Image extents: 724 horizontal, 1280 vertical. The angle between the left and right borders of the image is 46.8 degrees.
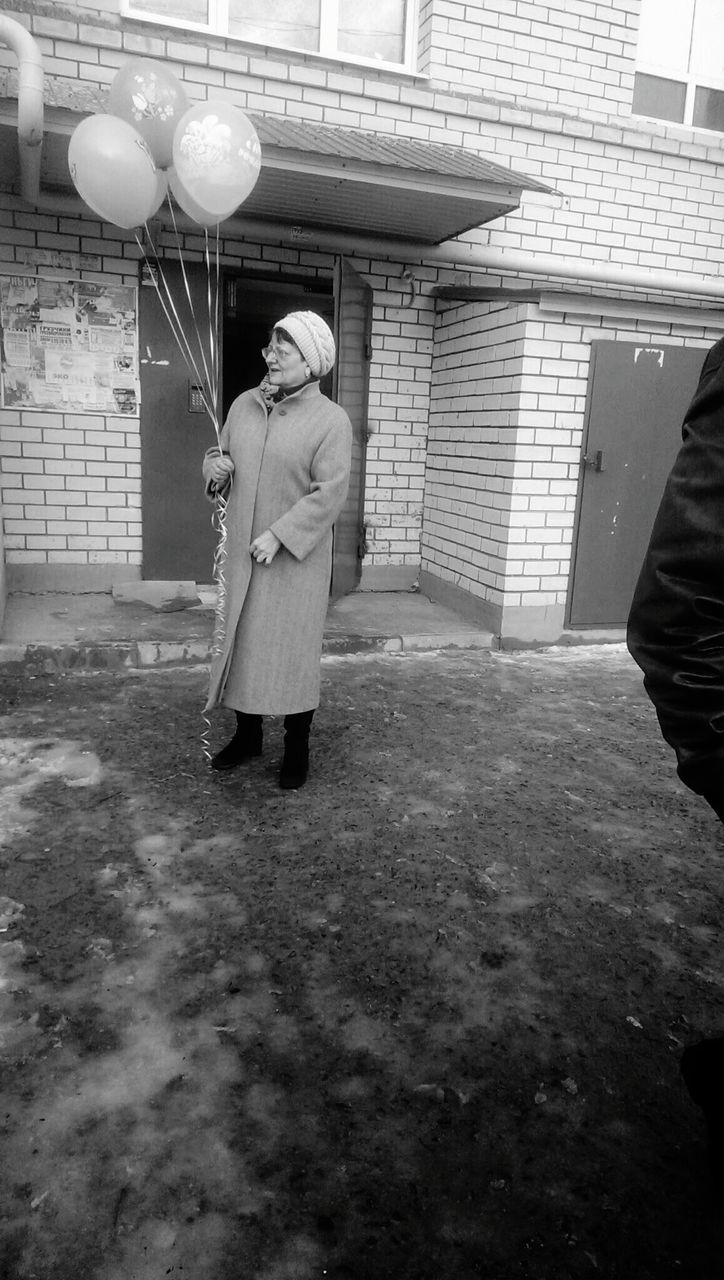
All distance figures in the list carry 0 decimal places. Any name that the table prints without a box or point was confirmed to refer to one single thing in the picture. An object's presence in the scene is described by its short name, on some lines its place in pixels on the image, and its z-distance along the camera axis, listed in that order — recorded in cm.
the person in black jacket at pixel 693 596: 112
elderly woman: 313
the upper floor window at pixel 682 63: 673
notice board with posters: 555
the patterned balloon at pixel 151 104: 389
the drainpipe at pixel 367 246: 412
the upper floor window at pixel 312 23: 558
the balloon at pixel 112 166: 358
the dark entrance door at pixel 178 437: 588
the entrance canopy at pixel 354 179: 454
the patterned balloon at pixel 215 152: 358
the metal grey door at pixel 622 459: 565
